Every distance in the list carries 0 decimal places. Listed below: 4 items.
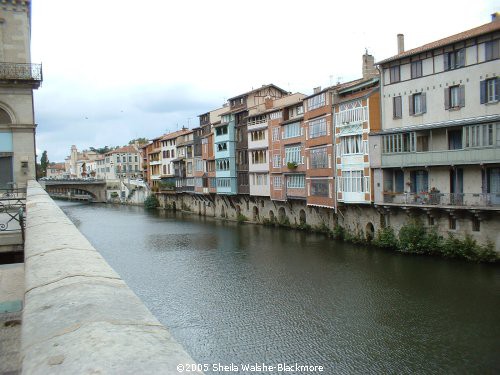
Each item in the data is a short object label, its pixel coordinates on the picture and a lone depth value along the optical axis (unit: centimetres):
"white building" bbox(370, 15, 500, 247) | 2702
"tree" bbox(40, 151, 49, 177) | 14355
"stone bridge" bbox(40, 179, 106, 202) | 9474
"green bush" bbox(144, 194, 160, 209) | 8856
